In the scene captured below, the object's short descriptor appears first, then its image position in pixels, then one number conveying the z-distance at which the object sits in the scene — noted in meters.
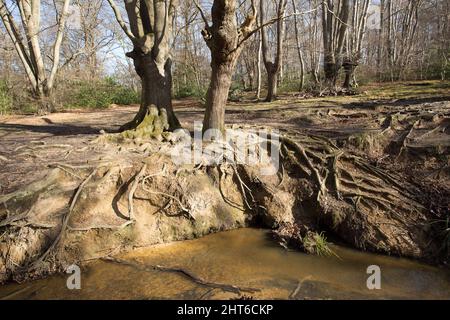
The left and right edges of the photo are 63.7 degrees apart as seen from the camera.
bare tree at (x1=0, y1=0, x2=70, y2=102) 12.05
